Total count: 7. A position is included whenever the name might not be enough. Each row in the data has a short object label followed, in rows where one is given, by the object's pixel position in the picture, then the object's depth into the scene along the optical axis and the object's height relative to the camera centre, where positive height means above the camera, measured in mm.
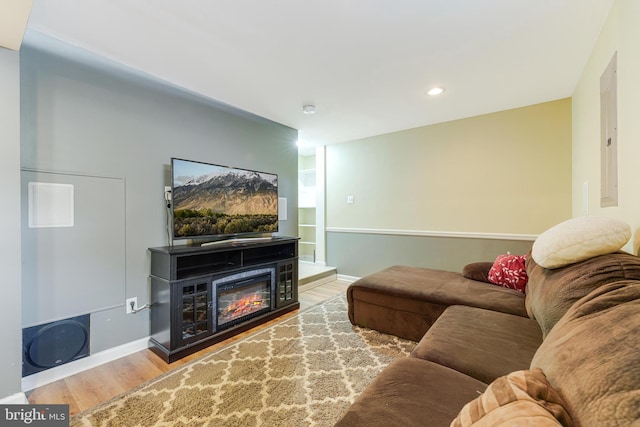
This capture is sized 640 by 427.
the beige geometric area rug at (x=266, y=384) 1430 -1095
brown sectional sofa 525 -425
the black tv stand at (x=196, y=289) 2041 -629
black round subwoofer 1690 -872
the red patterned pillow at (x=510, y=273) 2148 -510
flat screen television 2283 +130
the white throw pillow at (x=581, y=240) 1125 -127
